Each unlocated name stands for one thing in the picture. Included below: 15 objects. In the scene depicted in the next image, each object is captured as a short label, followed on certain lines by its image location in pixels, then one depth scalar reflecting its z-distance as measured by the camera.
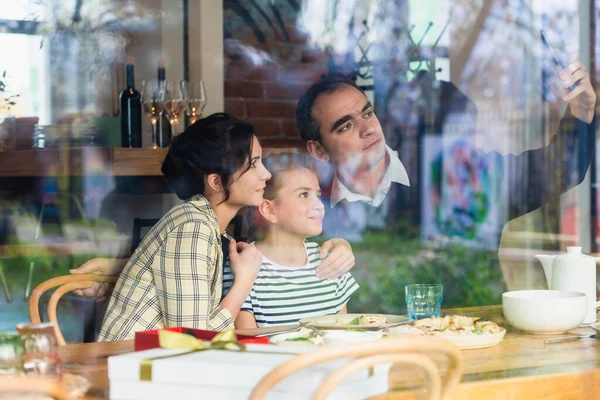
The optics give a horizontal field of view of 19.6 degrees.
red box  3.98
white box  3.52
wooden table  3.98
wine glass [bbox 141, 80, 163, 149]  5.74
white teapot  4.62
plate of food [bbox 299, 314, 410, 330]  4.42
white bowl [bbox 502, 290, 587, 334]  4.44
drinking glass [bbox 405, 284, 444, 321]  4.64
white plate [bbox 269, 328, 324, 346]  4.00
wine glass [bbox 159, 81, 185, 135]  5.72
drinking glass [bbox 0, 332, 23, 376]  3.83
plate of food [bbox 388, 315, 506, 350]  4.29
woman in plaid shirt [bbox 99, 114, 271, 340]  4.75
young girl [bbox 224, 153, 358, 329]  5.18
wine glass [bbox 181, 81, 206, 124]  5.75
